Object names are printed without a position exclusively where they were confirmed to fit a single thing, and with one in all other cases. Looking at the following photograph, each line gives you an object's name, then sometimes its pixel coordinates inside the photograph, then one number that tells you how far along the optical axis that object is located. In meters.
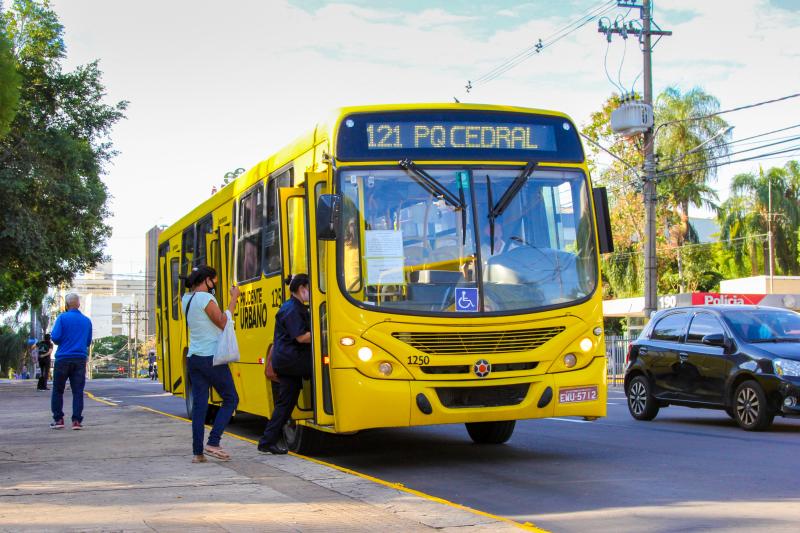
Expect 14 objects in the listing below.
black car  13.29
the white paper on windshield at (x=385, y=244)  9.86
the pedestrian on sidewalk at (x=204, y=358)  10.25
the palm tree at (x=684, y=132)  53.25
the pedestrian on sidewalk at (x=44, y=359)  35.00
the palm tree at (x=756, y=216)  60.38
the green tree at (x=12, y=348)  73.62
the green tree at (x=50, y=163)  34.38
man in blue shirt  14.66
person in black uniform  10.41
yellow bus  9.70
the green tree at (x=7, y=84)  18.28
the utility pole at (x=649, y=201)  31.45
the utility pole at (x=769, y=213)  59.72
